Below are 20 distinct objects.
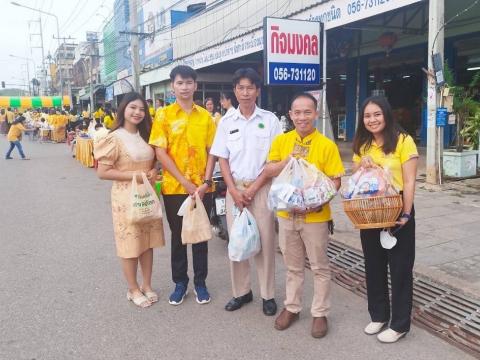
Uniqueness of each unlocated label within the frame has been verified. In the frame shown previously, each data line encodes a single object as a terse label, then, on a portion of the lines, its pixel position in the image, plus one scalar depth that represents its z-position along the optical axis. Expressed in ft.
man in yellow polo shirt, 9.61
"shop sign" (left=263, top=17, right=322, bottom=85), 25.73
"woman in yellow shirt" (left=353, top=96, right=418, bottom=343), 8.98
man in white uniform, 10.67
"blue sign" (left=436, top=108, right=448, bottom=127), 23.75
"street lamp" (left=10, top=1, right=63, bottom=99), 136.51
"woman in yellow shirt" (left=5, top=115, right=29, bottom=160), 49.04
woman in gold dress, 11.25
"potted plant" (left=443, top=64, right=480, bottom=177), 26.17
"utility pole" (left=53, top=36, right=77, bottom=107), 142.51
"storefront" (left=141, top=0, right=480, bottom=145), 30.71
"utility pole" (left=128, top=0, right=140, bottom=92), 47.47
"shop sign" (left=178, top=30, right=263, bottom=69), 36.29
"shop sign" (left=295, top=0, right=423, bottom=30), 24.83
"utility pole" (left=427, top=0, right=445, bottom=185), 23.38
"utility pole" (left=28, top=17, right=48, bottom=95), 167.98
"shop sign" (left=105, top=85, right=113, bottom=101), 105.85
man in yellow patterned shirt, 11.20
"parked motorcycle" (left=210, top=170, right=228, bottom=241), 15.64
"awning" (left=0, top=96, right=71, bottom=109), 139.27
